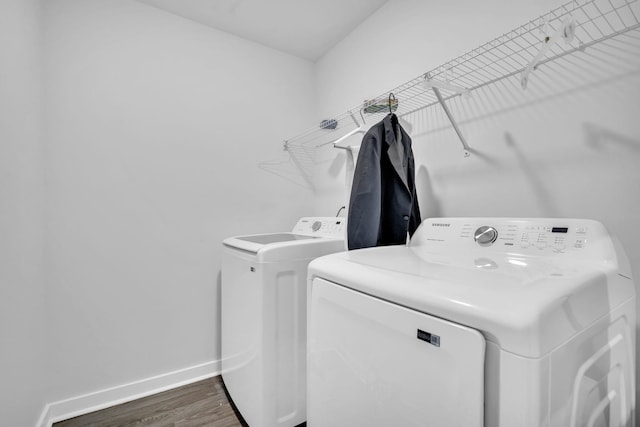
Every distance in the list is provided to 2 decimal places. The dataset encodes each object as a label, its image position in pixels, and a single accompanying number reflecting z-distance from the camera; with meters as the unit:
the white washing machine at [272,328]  1.34
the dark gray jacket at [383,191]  1.33
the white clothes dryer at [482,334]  0.50
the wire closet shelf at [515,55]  0.94
